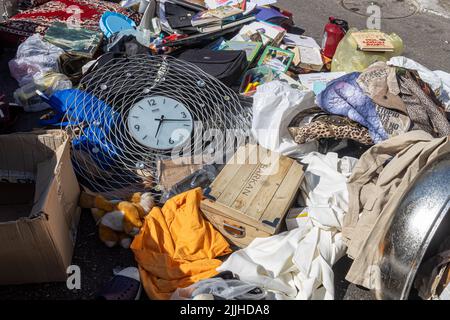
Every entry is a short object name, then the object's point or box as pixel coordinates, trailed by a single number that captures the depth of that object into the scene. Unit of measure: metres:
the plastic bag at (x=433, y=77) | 3.24
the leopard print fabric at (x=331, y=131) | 2.75
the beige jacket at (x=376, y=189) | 2.15
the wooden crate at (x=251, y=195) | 2.34
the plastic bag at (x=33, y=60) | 3.38
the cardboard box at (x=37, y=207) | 2.00
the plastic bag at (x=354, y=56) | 3.51
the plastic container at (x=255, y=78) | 3.28
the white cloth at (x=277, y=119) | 2.79
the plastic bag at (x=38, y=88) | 3.19
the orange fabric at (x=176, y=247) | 2.23
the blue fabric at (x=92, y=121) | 2.69
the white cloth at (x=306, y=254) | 2.12
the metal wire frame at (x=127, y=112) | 2.68
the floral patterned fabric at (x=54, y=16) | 3.75
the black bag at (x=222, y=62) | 3.14
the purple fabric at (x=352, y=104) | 2.75
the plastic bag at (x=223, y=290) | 2.00
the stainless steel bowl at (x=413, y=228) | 1.92
